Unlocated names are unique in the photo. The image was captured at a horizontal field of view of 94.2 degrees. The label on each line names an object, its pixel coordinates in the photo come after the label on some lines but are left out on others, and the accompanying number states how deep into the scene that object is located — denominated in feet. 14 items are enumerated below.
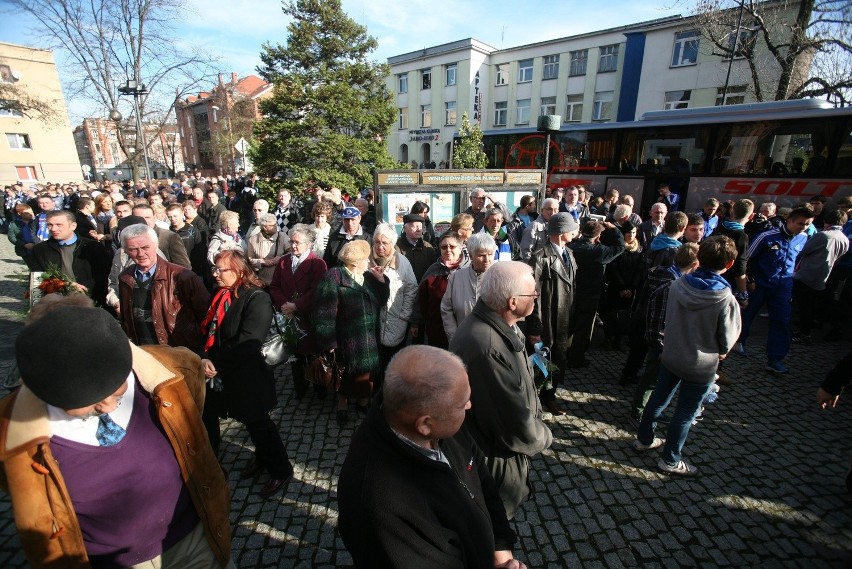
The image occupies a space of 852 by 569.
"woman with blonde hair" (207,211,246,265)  16.66
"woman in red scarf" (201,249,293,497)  9.29
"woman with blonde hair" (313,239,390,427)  11.85
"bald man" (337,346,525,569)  4.26
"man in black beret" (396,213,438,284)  17.11
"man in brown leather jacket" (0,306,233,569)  4.27
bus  29.86
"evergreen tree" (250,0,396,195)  40.70
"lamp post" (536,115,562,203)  32.13
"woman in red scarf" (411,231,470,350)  12.86
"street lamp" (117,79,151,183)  41.32
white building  75.00
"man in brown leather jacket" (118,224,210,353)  10.41
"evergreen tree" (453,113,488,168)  53.36
